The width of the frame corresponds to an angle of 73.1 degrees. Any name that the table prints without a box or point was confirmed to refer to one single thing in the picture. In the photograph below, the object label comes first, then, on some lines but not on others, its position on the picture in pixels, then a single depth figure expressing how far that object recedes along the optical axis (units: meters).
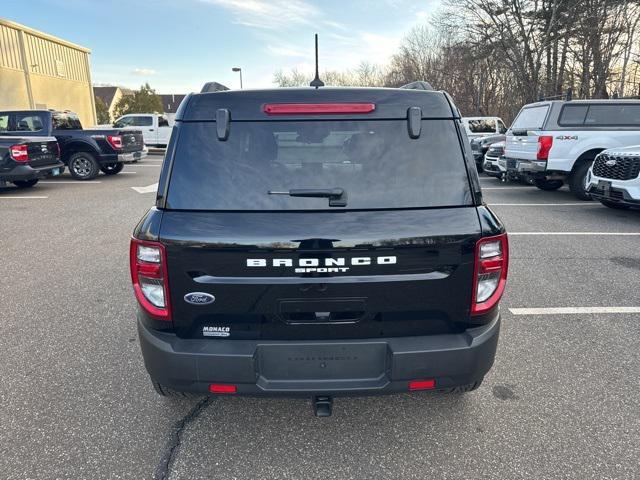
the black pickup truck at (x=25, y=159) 10.05
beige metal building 23.77
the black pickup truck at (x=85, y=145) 12.59
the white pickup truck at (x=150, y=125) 21.75
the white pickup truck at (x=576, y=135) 9.38
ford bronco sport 1.98
